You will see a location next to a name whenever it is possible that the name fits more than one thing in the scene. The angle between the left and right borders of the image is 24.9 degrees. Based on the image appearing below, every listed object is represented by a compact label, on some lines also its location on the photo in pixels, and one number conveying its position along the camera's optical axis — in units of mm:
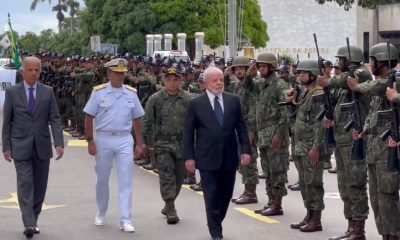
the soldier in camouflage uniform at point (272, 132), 11352
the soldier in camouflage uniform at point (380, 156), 8383
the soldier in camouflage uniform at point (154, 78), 16781
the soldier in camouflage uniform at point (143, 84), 17734
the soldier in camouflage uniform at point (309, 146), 10250
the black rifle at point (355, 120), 9062
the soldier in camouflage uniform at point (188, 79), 15984
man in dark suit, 9633
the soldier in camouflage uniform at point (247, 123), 12531
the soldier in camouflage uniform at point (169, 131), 11039
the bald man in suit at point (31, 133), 10016
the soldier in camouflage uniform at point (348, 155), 9352
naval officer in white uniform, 10430
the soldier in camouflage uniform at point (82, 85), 21250
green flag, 26641
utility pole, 31516
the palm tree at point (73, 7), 108669
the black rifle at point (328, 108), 9766
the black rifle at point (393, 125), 8094
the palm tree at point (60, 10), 109875
